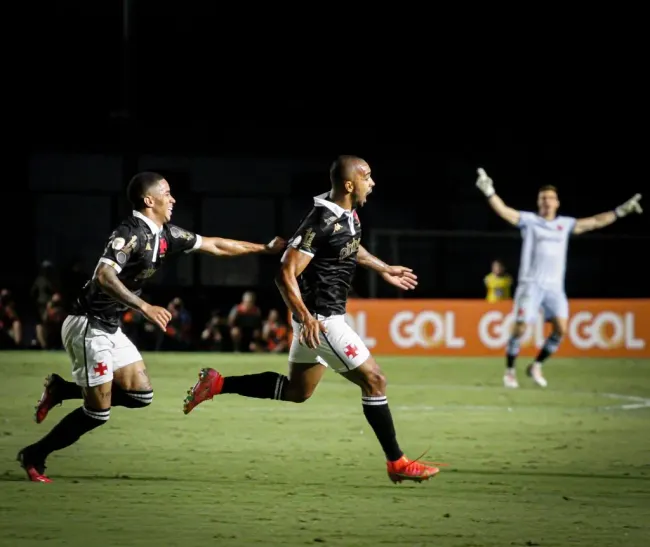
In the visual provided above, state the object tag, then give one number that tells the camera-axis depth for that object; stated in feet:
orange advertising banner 169.17
